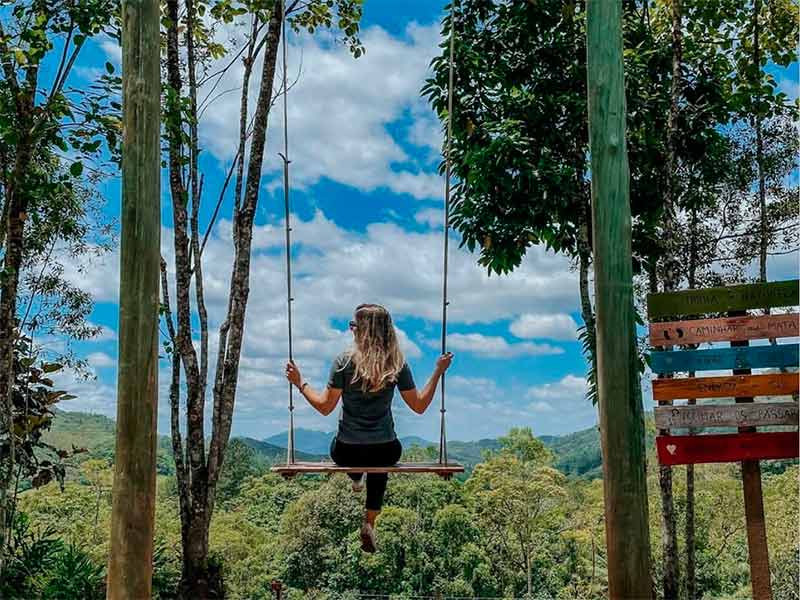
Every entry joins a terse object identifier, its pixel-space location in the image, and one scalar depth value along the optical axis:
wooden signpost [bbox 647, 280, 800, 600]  3.31
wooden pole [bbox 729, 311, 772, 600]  3.27
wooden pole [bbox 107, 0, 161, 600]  2.46
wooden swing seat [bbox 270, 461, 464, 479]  3.17
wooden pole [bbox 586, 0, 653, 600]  2.52
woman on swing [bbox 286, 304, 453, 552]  3.51
